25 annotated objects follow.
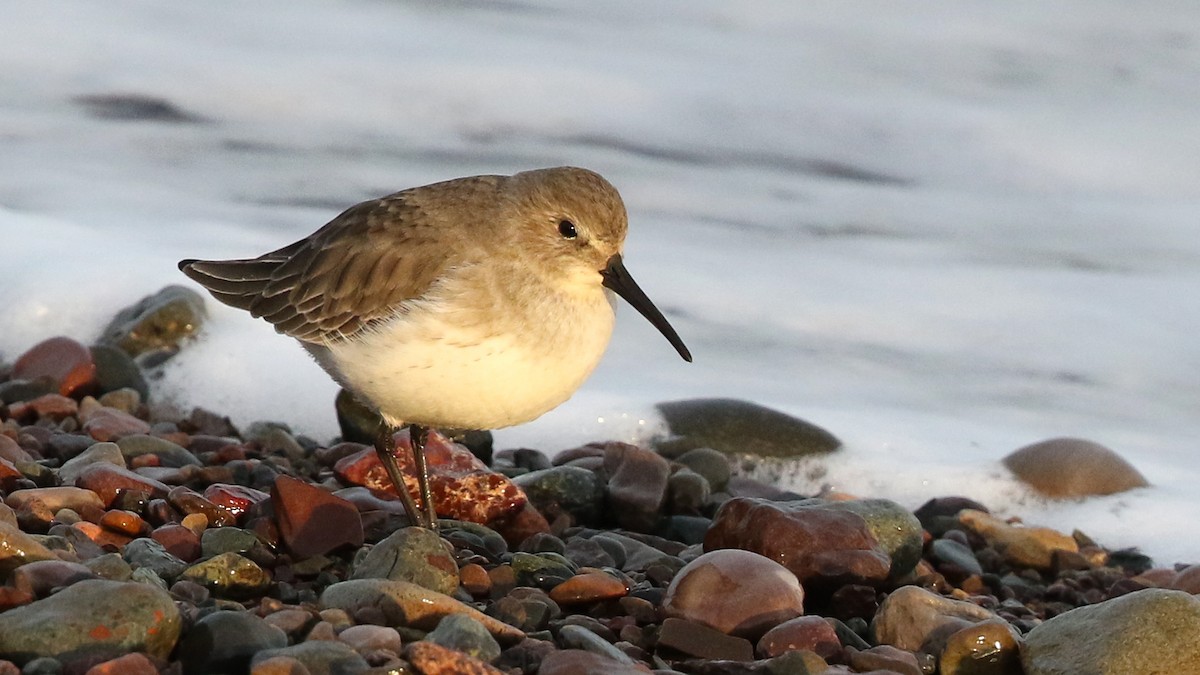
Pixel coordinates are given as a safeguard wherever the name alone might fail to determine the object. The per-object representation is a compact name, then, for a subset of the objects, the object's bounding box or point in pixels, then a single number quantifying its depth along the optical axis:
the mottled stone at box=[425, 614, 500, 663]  7.22
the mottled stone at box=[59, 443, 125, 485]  9.77
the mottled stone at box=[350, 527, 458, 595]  8.33
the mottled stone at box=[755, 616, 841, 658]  8.00
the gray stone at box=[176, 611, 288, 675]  6.87
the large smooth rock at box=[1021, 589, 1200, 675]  7.74
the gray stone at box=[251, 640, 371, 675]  6.72
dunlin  9.28
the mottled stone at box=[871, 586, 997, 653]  8.35
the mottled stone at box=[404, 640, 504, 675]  6.72
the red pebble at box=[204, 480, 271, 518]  9.45
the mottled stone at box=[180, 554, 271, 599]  8.11
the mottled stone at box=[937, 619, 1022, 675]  8.09
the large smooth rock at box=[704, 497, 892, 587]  9.24
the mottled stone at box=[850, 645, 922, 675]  7.94
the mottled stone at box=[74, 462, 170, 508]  9.34
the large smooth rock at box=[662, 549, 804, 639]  8.23
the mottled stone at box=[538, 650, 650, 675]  7.11
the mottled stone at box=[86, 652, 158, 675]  6.39
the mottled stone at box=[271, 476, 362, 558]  8.98
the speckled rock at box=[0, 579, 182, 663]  6.61
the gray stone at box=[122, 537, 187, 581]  8.16
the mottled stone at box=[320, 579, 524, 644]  7.63
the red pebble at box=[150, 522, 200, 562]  8.62
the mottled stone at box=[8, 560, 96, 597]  7.16
